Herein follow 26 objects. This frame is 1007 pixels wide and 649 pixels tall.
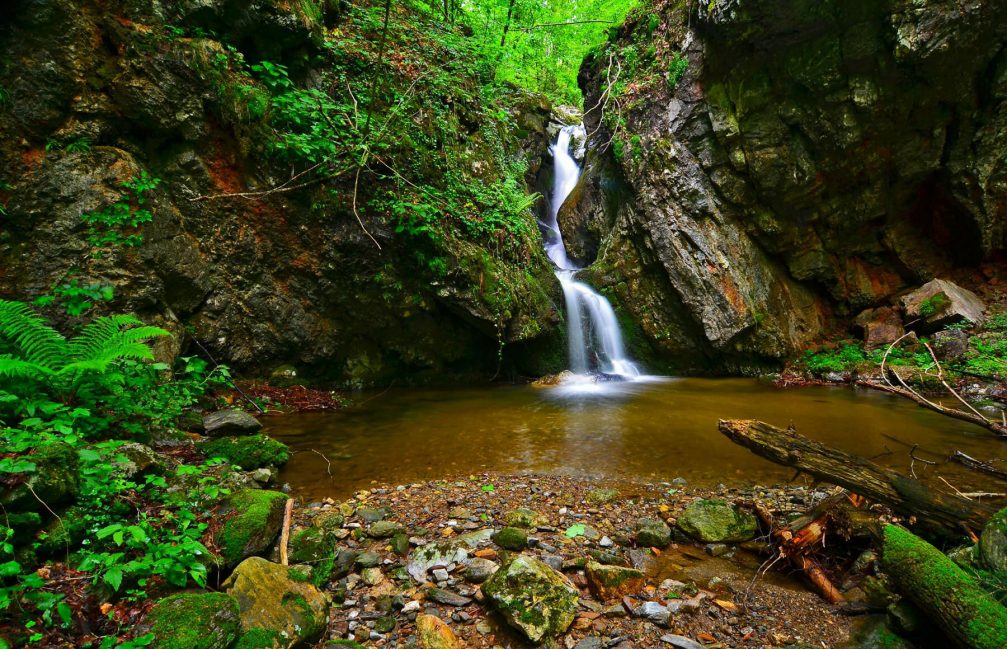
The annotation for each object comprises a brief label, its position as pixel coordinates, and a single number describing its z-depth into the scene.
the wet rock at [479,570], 2.63
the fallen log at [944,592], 1.73
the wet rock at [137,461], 2.83
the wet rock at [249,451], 4.26
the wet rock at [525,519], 3.30
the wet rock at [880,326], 10.81
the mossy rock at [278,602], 1.98
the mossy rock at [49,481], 2.04
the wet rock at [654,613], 2.31
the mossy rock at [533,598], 2.20
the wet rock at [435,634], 2.15
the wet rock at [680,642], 2.12
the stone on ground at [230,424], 4.95
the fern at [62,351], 3.10
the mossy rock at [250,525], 2.56
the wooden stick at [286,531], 2.79
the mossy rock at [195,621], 1.72
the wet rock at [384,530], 3.18
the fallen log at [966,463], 4.36
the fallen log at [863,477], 2.60
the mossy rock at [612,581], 2.54
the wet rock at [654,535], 3.13
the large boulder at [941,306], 9.99
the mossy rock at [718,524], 3.14
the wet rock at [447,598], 2.44
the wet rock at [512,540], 2.98
